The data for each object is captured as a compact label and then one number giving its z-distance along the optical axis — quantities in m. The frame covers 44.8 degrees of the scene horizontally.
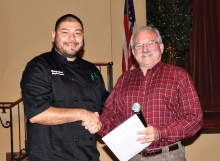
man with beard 2.00
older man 2.06
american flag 5.59
